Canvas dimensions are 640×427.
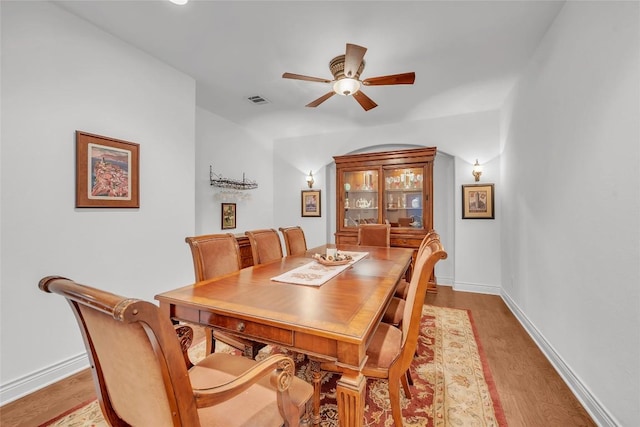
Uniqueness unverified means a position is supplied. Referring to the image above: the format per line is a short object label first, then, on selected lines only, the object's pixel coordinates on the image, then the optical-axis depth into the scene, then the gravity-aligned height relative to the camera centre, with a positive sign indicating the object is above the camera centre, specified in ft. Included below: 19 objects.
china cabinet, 13.61 +1.07
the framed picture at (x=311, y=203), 16.88 +0.61
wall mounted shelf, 13.23 +1.56
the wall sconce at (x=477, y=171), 13.02 +2.01
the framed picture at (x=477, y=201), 12.94 +0.57
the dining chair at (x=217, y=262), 5.65 -1.20
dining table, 3.50 -1.49
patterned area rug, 5.17 -3.92
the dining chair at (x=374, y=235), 11.87 -0.98
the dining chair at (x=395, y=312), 6.49 -2.41
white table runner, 5.64 -1.40
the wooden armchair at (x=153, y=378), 2.19 -1.64
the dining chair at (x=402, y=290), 8.34 -2.40
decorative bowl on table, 7.04 -1.25
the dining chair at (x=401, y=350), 4.25 -2.40
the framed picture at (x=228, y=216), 13.93 -0.17
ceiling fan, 6.63 +3.60
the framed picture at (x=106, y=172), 6.97 +1.12
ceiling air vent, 11.57 +4.92
